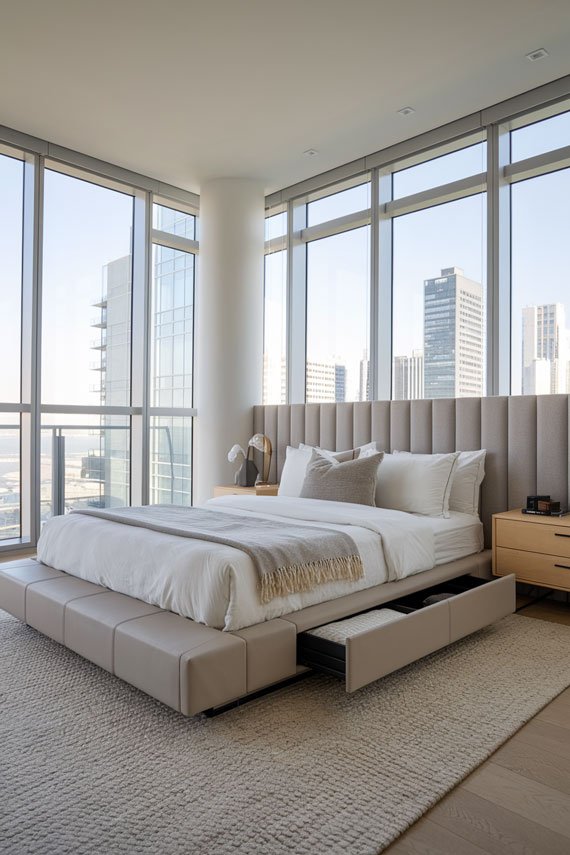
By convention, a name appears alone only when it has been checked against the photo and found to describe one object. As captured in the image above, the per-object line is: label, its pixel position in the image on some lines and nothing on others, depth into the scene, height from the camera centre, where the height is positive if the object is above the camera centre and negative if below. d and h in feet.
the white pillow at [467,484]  12.98 -1.14
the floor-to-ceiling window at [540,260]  13.89 +4.00
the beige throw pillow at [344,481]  12.60 -1.06
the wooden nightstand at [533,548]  11.03 -2.19
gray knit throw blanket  8.22 -1.65
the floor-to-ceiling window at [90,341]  16.39 +2.61
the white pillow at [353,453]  14.39 -0.54
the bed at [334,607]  7.09 -2.50
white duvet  7.77 -1.94
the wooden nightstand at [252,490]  16.48 -1.65
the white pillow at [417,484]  12.58 -1.12
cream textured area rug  5.31 -3.48
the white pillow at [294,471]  14.33 -0.97
